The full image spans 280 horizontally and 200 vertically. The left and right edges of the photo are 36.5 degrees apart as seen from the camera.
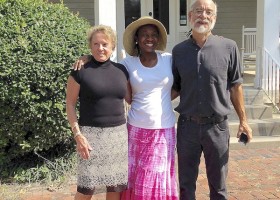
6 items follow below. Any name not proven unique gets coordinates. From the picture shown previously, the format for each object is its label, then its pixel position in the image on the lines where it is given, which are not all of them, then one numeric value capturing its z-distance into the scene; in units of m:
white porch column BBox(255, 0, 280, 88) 7.93
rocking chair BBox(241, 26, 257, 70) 9.80
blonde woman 3.13
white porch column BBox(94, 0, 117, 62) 7.41
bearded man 3.25
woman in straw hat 3.35
